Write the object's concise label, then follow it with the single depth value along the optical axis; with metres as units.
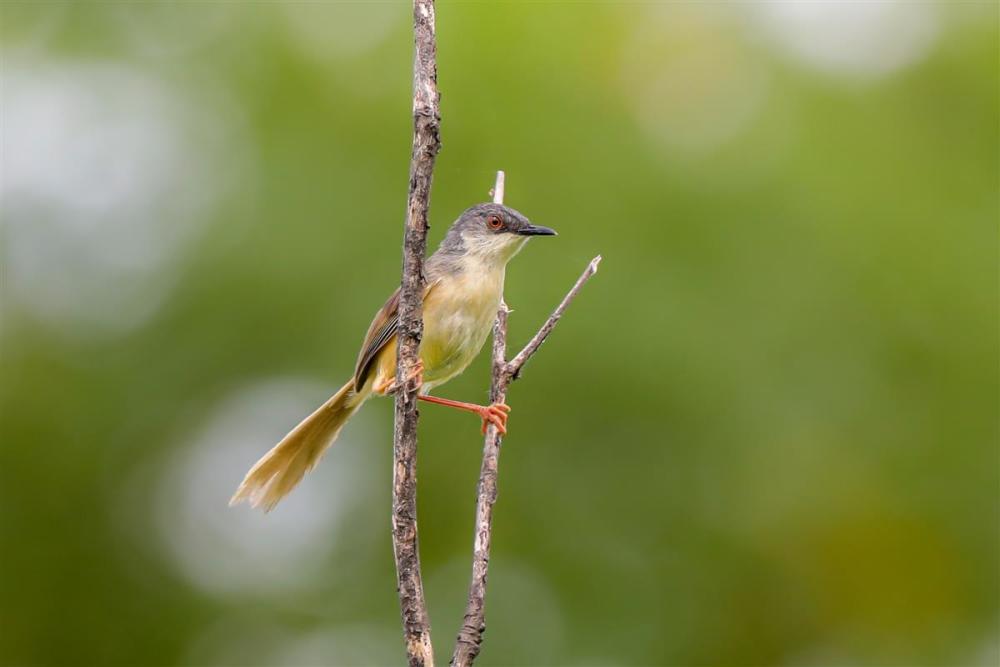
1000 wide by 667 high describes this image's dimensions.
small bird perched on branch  9.73
